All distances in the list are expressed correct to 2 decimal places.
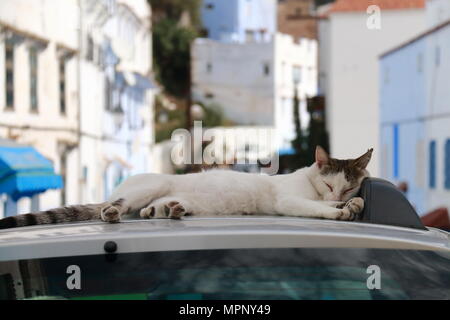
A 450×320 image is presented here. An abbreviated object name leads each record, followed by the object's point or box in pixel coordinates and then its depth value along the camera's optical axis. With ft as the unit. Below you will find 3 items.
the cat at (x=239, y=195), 14.52
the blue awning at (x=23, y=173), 55.98
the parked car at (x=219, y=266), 10.32
